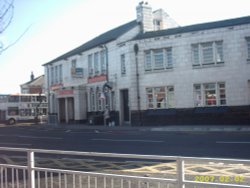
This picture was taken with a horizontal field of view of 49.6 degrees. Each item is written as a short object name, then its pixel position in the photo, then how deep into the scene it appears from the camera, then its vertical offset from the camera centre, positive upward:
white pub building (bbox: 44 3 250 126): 19.30 +2.55
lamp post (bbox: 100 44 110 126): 24.12 +1.20
